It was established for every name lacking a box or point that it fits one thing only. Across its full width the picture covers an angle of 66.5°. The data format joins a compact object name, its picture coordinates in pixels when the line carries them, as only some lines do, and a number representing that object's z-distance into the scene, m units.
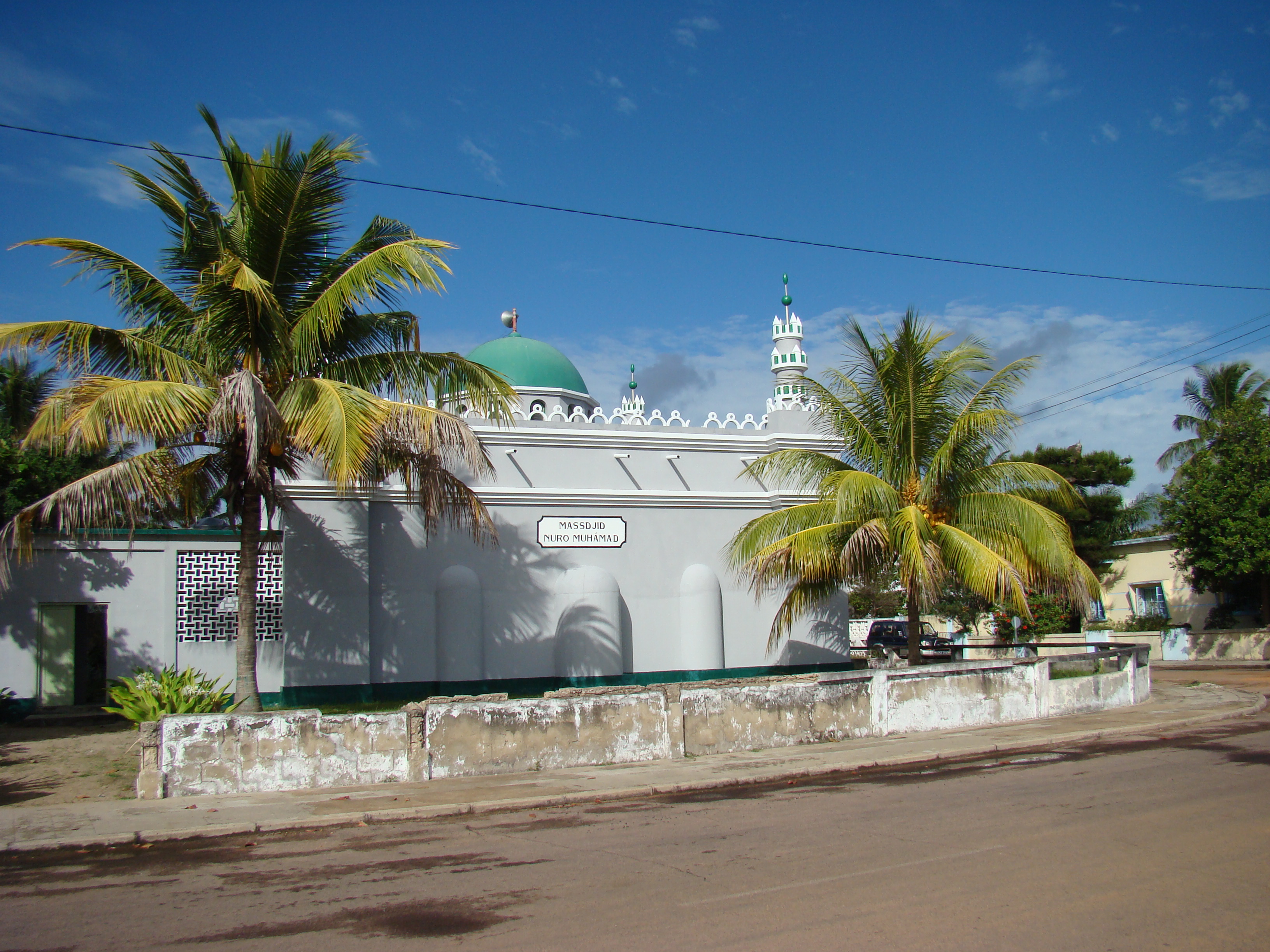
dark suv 26.98
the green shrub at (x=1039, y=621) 32.75
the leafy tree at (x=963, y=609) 39.97
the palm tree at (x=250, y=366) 12.01
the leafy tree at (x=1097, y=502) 35.94
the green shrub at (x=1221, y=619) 31.03
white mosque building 16.81
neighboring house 32.81
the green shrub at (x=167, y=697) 13.06
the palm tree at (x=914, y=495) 15.02
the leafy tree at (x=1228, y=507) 26.59
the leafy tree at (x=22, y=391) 25.17
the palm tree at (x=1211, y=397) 33.53
